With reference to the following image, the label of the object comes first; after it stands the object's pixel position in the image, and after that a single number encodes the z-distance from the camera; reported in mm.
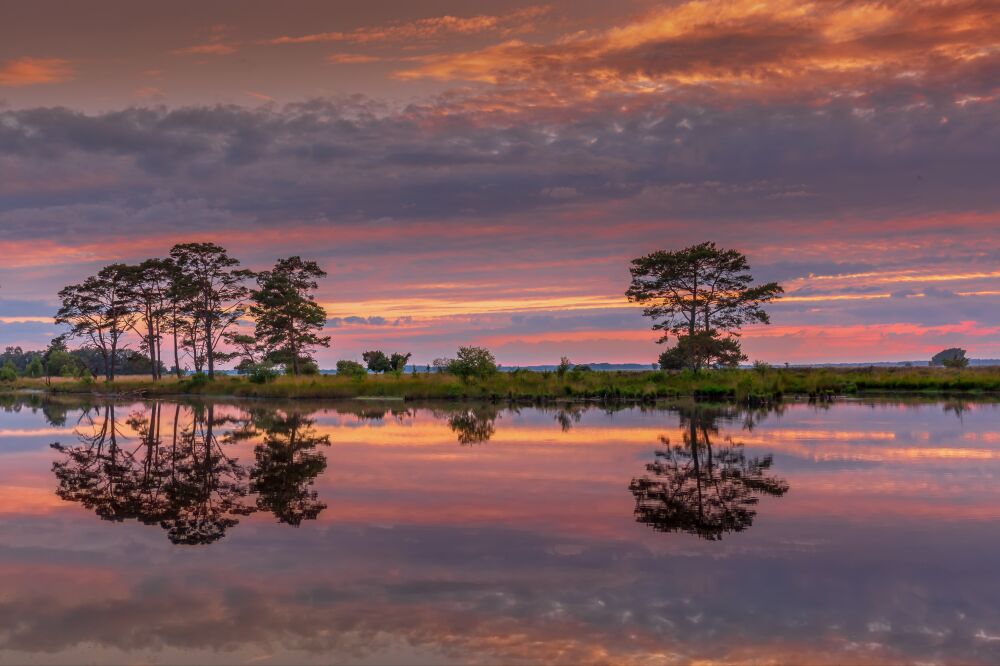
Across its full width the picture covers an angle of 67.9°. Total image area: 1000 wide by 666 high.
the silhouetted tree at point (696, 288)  65062
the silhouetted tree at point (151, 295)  77125
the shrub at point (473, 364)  54562
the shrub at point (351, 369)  61891
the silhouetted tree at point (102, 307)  81375
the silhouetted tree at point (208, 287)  75312
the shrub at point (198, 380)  67062
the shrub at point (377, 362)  81625
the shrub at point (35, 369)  111562
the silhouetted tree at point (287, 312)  73875
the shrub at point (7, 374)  95219
